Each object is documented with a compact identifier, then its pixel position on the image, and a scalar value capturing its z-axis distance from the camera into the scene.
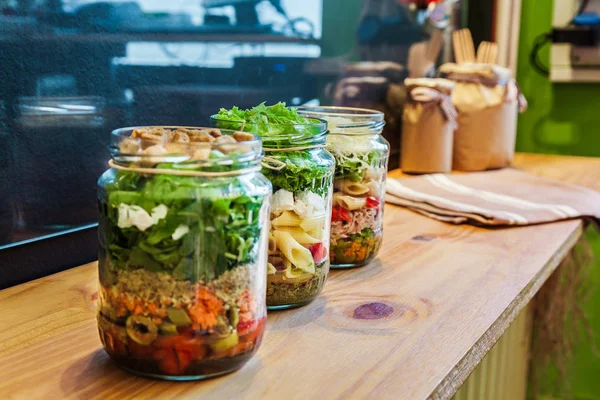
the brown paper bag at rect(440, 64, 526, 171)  1.76
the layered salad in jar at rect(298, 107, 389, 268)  0.95
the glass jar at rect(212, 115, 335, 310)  0.77
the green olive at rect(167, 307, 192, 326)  0.59
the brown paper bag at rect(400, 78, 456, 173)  1.68
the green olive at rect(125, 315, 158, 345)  0.60
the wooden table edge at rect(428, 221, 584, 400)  0.66
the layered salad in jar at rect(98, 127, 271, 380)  0.59
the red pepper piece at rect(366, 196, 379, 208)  0.97
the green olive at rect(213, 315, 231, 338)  0.61
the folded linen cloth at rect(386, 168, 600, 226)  1.31
